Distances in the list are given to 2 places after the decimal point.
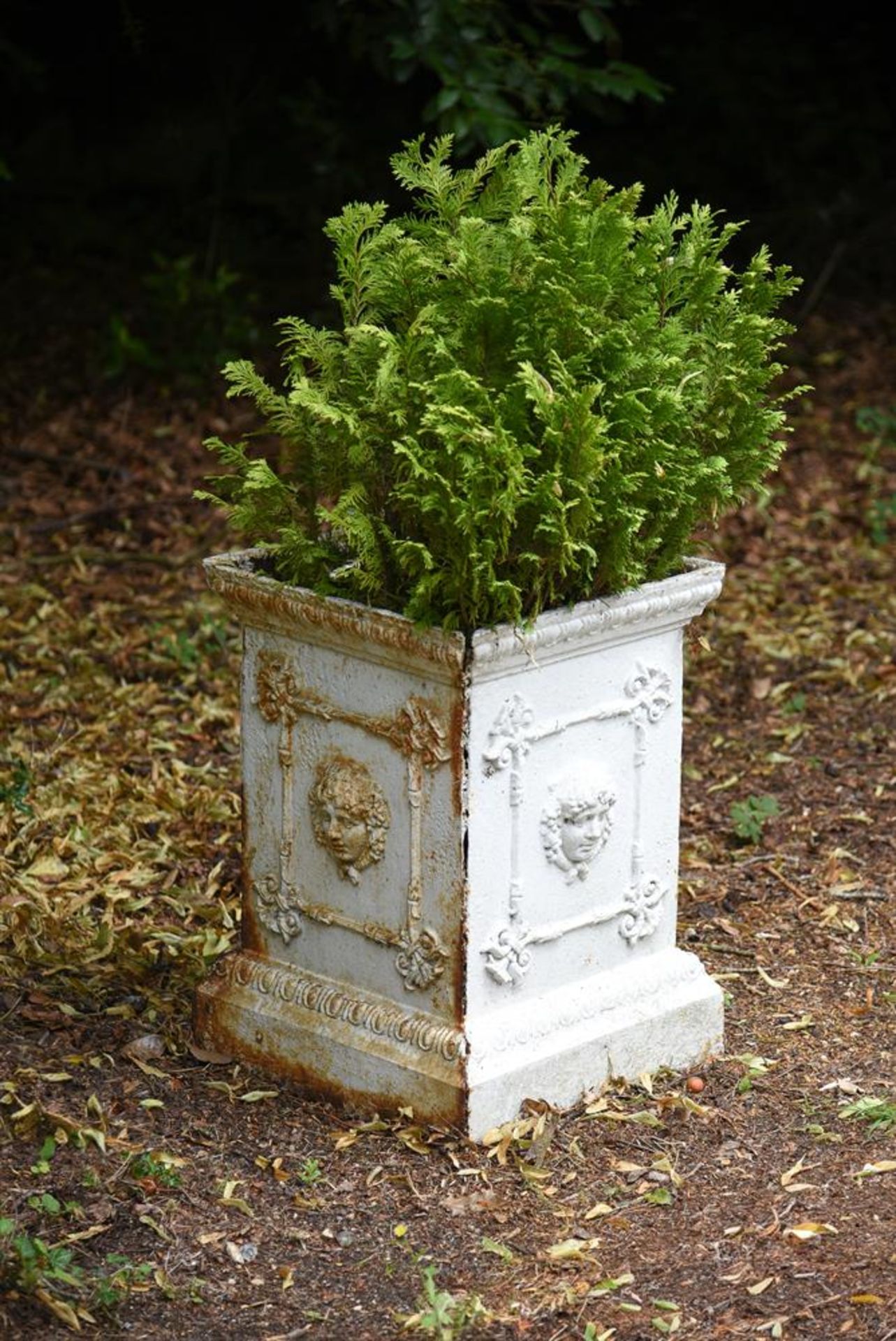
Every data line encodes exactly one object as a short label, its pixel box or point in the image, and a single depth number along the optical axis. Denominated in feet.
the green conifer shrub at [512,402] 22.18
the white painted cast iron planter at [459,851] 23.25
